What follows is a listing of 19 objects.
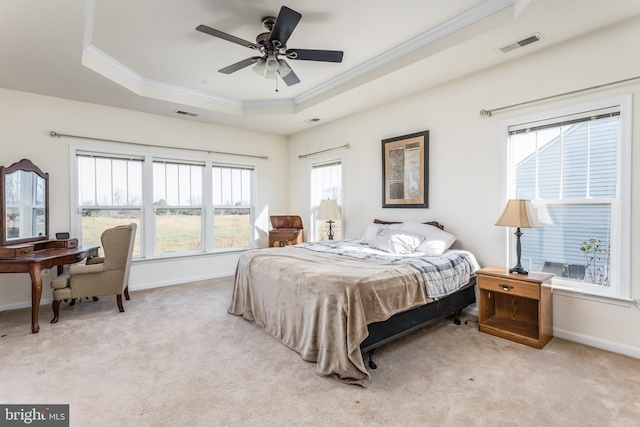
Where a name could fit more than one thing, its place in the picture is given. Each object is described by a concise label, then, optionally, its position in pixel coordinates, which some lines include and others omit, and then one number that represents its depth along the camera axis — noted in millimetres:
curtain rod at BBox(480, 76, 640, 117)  2535
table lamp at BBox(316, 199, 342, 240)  4801
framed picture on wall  3949
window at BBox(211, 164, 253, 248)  5520
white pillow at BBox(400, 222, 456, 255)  3375
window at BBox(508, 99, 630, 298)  2578
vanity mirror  3447
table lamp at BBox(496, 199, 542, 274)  2709
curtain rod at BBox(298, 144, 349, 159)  5012
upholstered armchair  3356
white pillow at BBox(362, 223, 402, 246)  4035
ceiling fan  2369
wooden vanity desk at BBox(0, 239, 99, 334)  3008
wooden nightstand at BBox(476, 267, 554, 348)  2629
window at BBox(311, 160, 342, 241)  5254
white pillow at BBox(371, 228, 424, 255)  3403
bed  2141
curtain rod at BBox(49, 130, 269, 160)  4062
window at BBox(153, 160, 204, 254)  4926
